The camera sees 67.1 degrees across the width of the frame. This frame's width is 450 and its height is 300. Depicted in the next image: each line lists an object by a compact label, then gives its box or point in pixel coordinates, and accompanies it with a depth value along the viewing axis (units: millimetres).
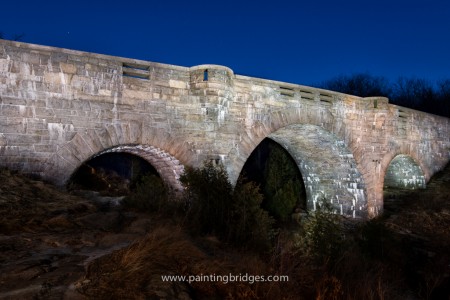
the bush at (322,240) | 7027
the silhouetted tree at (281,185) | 15367
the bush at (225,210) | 5445
